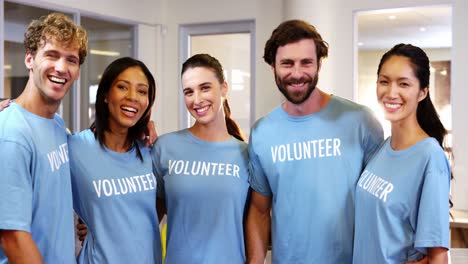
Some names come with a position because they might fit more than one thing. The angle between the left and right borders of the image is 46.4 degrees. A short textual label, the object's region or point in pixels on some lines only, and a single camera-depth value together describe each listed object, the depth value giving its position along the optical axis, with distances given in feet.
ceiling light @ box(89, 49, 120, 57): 20.68
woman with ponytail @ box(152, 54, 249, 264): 6.88
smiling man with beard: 6.63
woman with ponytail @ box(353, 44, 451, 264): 5.42
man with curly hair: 5.22
